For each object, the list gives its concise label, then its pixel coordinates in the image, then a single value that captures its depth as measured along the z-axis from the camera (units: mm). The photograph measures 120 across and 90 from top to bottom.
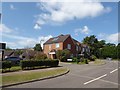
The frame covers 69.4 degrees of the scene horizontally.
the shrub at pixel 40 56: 20940
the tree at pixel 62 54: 23156
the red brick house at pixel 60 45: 26607
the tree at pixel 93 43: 46021
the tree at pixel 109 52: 40913
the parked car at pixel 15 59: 14900
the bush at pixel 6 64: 9810
